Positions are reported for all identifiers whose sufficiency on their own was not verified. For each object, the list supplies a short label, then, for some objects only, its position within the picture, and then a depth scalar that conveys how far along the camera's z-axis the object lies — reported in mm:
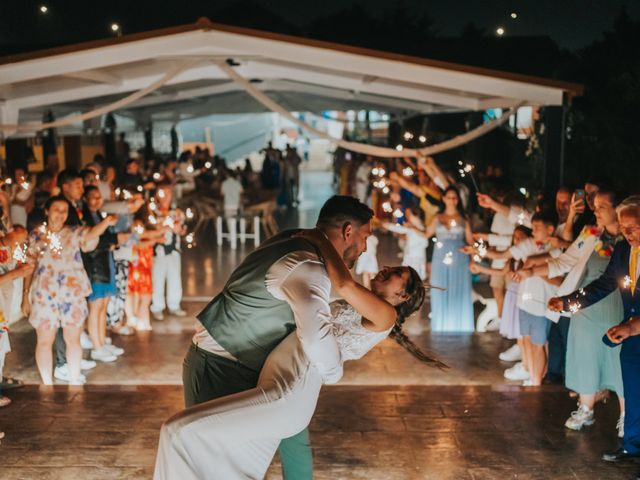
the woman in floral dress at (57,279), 6168
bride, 3152
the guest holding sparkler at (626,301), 4562
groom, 3072
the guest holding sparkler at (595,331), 5301
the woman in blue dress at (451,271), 8352
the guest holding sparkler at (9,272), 5516
